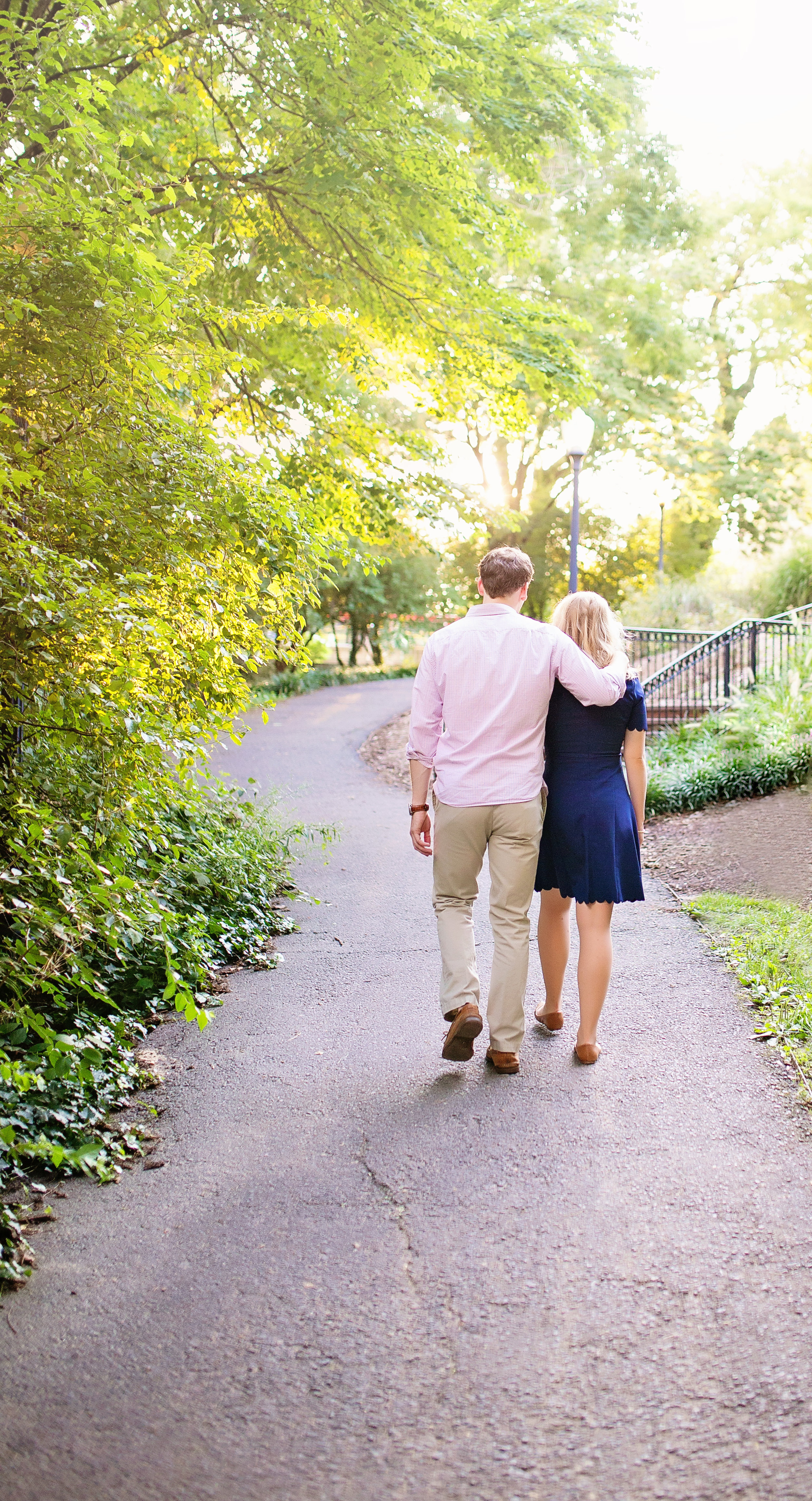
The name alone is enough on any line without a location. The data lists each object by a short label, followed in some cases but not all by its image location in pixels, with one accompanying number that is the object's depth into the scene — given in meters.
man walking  4.36
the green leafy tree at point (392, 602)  29.78
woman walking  4.48
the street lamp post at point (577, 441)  13.97
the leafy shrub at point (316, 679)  24.95
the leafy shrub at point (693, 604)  23.00
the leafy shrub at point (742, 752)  10.15
